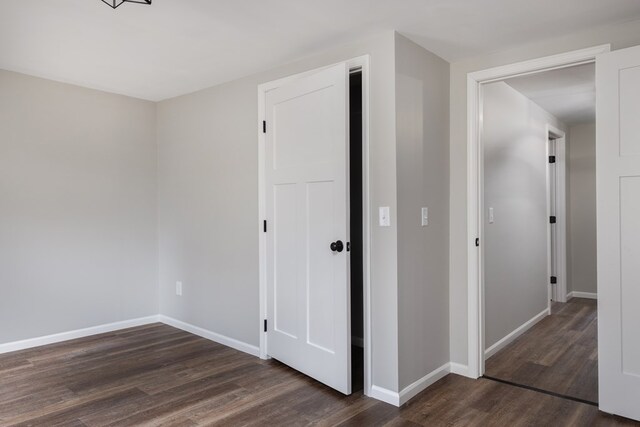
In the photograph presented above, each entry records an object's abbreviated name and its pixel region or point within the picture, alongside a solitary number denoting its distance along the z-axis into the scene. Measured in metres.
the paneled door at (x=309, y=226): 2.72
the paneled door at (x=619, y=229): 2.39
